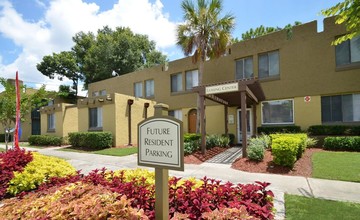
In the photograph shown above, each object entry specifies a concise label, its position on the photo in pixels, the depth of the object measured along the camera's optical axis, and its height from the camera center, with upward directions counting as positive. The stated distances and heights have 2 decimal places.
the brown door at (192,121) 19.16 -0.44
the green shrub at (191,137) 12.78 -1.20
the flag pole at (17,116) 8.62 +0.06
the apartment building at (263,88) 13.13 +1.52
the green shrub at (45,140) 20.55 -2.05
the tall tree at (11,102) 11.50 +0.81
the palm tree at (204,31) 14.25 +5.26
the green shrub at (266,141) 11.39 -1.29
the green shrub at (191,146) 11.75 -1.58
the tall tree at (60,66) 37.62 +8.26
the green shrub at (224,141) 14.07 -1.59
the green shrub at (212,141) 13.18 -1.46
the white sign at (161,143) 2.73 -0.33
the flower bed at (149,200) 2.90 -1.22
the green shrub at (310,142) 12.35 -1.46
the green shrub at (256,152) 9.46 -1.50
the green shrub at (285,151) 8.26 -1.31
